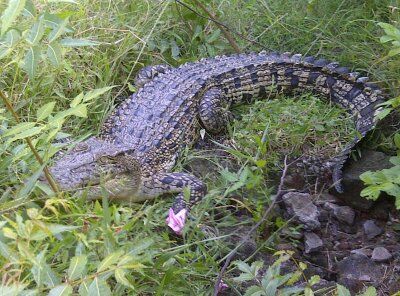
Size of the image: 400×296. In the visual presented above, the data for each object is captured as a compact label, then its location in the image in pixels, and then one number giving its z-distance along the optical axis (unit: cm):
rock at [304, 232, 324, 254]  349
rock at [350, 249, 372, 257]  346
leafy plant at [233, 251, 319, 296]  268
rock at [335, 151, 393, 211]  378
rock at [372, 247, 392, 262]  341
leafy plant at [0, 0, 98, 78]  237
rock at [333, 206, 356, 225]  372
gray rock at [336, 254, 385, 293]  322
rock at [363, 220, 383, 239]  366
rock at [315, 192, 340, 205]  380
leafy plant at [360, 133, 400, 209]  290
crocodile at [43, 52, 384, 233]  381
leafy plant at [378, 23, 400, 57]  307
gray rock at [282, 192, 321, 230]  362
